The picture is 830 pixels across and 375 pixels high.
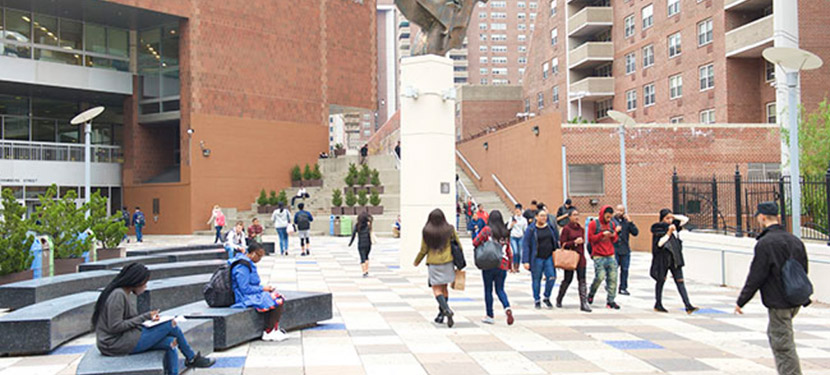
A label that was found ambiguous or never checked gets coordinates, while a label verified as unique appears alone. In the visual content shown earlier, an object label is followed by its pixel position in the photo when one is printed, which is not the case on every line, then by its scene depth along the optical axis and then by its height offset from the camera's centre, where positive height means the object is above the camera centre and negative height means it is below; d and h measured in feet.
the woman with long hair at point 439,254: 30.09 -2.49
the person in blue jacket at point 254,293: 26.17 -3.62
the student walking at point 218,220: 83.41 -2.27
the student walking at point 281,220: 69.82 -1.97
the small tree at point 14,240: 39.65 -2.11
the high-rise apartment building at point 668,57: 109.81 +28.13
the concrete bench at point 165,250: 54.90 -4.05
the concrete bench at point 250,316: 24.71 -4.66
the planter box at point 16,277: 39.60 -4.37
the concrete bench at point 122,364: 18.04 -4.47
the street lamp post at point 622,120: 63.82 +7.34
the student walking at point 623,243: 39.91 -2.85
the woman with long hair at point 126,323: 19.22 -3.46
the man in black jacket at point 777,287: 18.69 -2.62
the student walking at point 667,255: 33.47 -3.01
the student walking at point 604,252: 35.01 -2.89
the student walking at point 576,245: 34.45 -2.48
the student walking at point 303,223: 67.62 -2.32
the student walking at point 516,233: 54.90 -2.89
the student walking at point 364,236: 50.42 -2.76
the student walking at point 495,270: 30.32 -3.29
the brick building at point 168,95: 115.96 +20.31
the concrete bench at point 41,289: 32.78 -4.31
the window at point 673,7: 133.90 +38.28
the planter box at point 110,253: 55.81 -4.23
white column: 53.47 +4.27
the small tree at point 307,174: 133.39 +5.25
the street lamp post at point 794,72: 34.86 +6.67
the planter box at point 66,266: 47.06 -4.37
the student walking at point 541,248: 34.96 -2.63
